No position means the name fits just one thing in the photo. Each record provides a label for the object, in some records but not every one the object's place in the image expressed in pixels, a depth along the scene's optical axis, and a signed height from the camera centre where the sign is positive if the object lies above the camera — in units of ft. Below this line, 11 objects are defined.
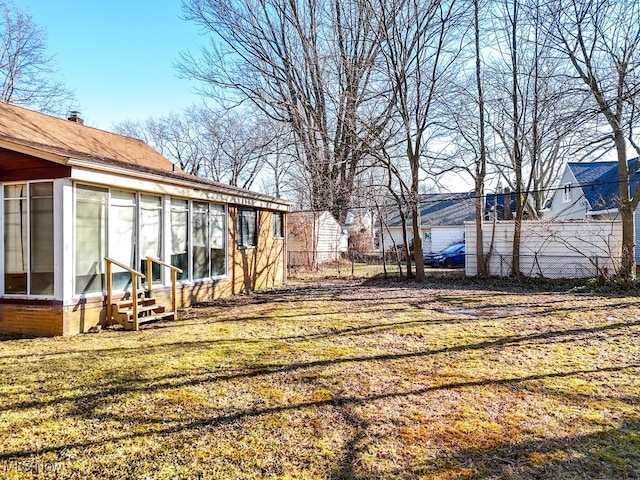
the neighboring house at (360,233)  77.15 +2.95
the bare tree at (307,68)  44.93 +22.85
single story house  20.71 +1.15
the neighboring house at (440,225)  83.97 +4.99
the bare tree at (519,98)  36.19 +15.11
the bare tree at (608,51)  24.93 +13.84
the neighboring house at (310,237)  61.67 +2.02
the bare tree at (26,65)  65.46 +30.31
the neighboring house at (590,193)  58.34 +8.50
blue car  66.95 -1.63
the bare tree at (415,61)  40.91 +18.84
